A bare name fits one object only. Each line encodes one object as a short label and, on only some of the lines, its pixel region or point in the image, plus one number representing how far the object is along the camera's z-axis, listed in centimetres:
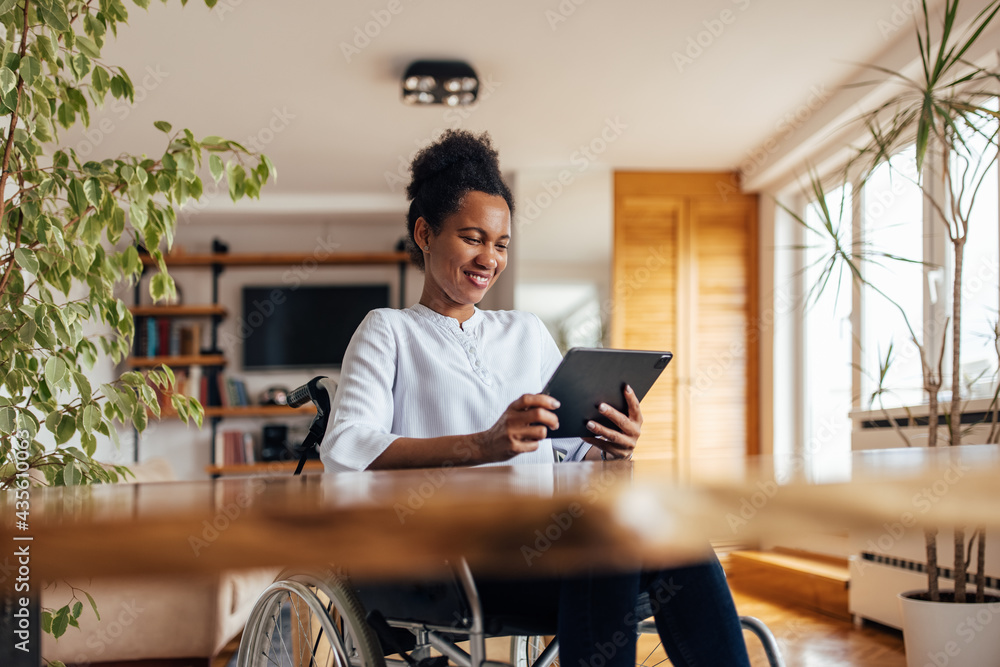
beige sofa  282
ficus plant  148
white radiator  281
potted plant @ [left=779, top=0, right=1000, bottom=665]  231
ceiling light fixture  381
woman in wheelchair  97
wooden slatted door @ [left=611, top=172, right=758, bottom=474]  538
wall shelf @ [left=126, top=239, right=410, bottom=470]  595
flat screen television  625
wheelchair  94
